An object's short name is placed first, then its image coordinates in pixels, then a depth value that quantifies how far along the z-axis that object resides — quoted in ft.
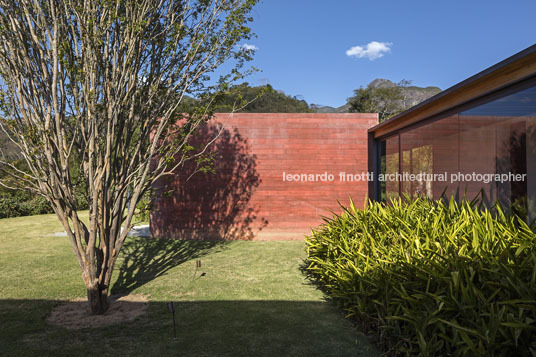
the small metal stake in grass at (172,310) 12.40
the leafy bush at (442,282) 8.70
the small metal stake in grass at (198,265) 21.96
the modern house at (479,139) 15.67
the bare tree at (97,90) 14.92
